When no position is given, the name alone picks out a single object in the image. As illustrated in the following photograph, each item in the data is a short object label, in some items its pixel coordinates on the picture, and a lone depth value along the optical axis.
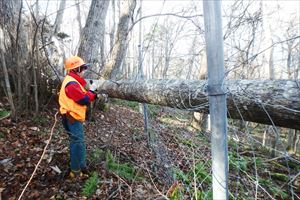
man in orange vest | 2.40
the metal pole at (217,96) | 0.82
